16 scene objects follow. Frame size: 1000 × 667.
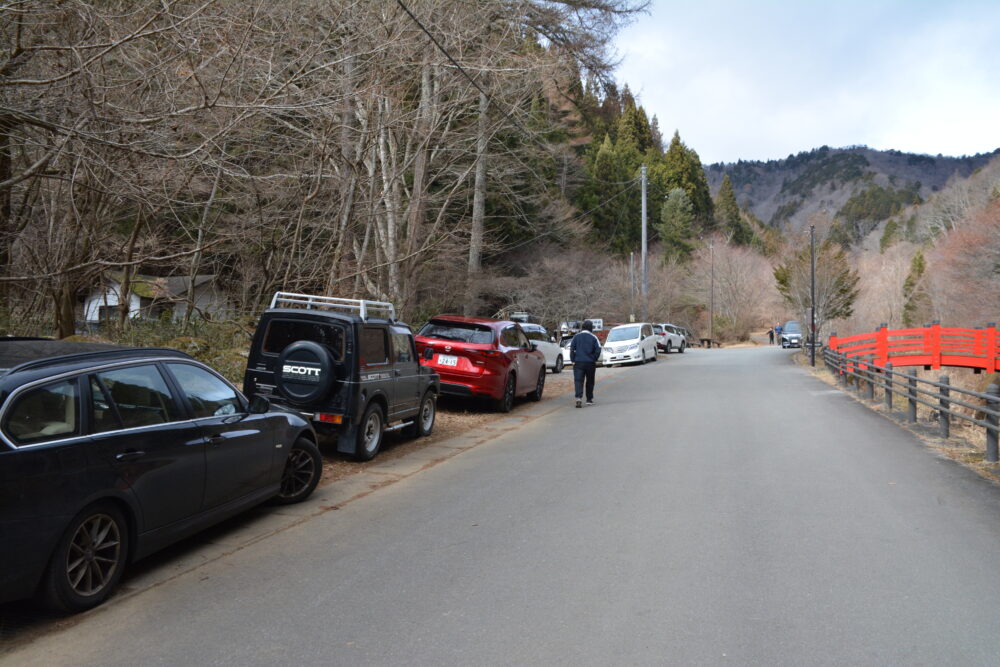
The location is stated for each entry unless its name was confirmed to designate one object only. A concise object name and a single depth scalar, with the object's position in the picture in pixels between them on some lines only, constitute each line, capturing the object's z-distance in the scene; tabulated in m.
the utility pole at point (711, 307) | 67.38
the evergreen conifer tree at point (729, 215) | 90.94
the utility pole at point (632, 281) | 43.67
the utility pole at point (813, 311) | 30.80
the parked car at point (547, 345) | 24.16
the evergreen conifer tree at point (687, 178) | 79.62
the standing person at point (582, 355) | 15.95
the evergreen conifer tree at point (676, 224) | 73.12
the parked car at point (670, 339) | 42.78
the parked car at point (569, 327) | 36.58
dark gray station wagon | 4.09
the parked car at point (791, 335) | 53.47
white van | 31.84
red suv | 13.81
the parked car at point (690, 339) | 66.88
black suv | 8.55
